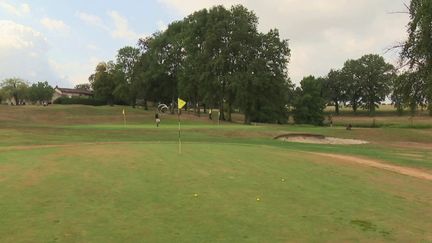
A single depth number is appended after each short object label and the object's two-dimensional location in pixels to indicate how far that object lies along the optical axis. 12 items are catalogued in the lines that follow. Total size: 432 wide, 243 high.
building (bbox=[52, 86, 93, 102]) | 192.07
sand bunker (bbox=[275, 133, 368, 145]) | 45.83
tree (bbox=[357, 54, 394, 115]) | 140.00
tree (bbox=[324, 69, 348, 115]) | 146.62
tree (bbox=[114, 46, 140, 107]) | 108.97
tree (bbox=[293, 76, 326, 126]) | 113.28
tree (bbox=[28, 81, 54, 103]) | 161.50
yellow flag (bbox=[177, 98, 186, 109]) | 26.14
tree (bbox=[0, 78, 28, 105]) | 160.69
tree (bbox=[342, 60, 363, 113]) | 143.88
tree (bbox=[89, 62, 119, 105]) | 127.75
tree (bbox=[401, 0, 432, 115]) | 31.67
